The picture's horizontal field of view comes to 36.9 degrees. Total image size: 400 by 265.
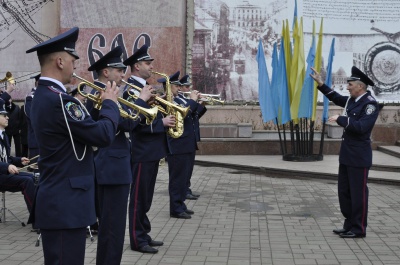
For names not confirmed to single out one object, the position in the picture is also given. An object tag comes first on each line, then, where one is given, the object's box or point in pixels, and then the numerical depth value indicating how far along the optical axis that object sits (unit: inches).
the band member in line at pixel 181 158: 328.2
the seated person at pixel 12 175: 286.7
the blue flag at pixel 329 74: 580.5
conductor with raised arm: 277.9
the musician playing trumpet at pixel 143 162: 239.9
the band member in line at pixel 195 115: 376.0
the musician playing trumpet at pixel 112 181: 199.9
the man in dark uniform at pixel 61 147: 138.4
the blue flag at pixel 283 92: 593.0
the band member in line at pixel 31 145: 354.6
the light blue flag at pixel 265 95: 604.7
